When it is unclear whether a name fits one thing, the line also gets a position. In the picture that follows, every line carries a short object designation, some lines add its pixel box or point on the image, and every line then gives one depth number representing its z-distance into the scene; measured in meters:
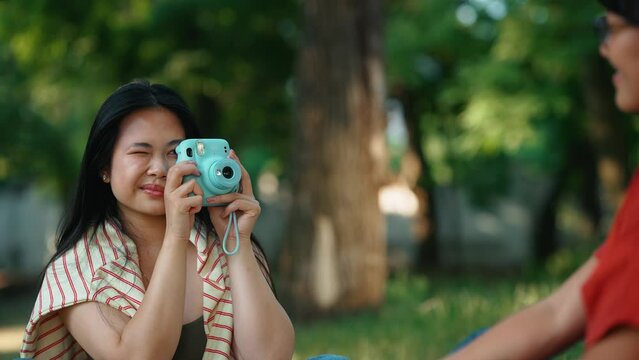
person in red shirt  1.48
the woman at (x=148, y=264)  2.30
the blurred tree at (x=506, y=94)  12.02
